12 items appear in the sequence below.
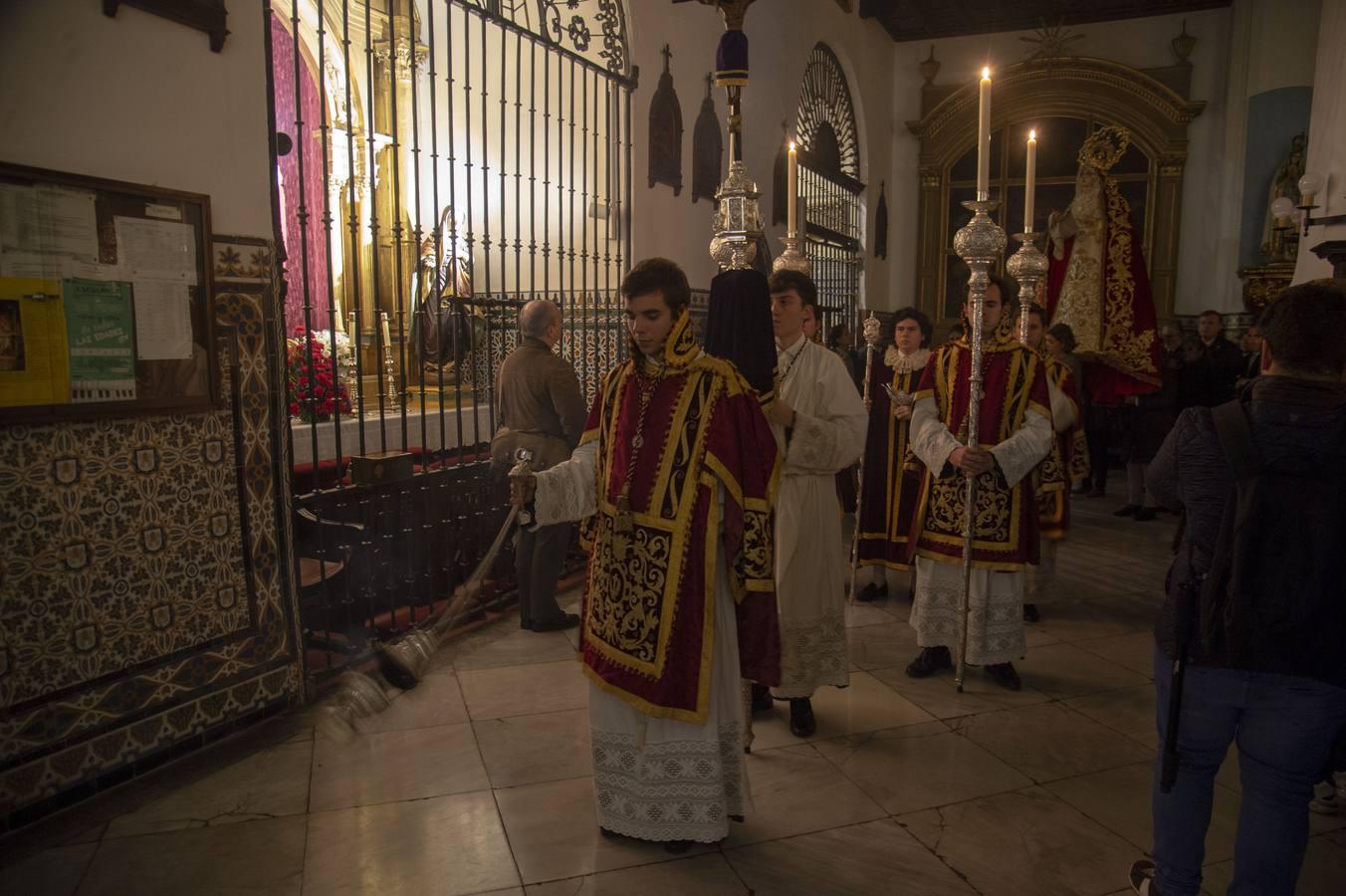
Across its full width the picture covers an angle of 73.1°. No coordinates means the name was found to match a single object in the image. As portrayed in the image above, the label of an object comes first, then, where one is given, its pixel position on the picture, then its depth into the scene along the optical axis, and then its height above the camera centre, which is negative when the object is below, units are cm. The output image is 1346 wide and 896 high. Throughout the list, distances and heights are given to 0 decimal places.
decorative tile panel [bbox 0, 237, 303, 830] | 261 -77
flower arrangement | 462 -21
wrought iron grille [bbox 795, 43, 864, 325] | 910 +172
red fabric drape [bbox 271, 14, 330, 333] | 739 +126
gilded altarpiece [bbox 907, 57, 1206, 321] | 1046 +260
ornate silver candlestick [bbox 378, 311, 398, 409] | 622 -30
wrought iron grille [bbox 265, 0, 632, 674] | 390 +38
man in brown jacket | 429 -34
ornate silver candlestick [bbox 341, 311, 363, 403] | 584 -22
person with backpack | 179 -51
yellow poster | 253 -2
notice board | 255 +12
